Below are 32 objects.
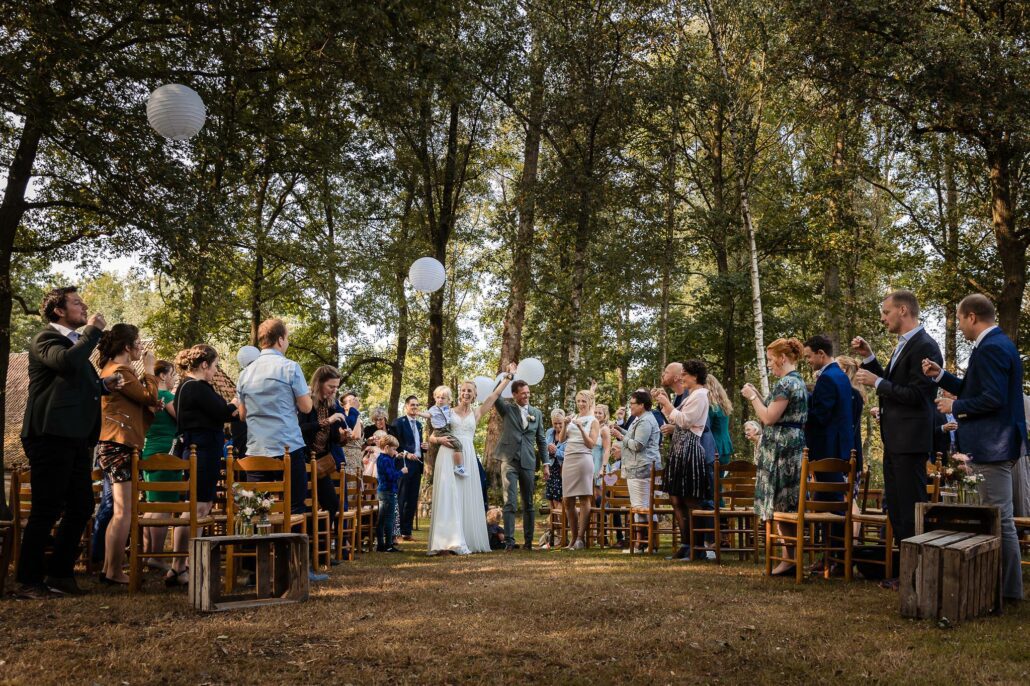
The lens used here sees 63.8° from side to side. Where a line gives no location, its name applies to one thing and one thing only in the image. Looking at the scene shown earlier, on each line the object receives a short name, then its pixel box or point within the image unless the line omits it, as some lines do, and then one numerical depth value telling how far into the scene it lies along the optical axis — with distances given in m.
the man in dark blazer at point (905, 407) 5.77
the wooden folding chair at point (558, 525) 10.72
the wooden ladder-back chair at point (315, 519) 7.40
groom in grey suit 10.21
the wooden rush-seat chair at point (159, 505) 5.87
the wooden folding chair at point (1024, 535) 6.26
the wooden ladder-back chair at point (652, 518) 9.32
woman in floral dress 6.94
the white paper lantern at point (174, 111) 8.47
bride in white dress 9.75
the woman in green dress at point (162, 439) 6.71
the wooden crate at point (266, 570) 5.27
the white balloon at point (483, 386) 11.80
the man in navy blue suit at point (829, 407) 6.97
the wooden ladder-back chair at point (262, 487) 6.22
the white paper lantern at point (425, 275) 12.78
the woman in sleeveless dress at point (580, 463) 10.05
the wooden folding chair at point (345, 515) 8.33
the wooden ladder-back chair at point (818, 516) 6.46
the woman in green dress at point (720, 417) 9.05
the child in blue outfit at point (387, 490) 10.37
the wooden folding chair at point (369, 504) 10.03
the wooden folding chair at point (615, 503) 10.34
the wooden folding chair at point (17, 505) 6.04
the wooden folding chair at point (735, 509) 8.02
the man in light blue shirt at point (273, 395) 6.57
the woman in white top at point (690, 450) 8.36
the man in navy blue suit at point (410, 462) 11.40
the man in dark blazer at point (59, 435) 5.60
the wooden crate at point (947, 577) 4.66
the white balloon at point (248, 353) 12.92
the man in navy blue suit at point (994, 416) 5.23
